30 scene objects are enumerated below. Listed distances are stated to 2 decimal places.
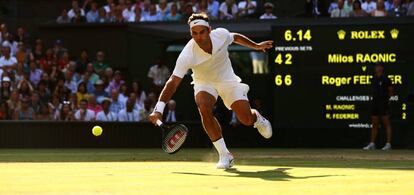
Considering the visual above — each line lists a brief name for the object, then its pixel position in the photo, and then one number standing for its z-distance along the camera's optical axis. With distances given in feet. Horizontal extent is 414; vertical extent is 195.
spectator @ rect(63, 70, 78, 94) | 66.95
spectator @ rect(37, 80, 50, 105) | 65.51
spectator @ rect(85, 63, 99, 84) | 67.70
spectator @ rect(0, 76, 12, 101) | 65.41
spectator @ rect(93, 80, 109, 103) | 66.18
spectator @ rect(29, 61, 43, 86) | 67.97
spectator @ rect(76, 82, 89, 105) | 64.85
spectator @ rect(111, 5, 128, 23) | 70.93
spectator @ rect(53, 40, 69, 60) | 71.05
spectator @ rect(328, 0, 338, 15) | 66.59
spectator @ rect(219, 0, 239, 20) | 68.33
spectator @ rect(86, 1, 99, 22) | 72.54
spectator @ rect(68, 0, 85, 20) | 73.15
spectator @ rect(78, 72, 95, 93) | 67.10
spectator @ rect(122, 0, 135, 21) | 71.46
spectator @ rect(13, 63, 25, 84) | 67.00
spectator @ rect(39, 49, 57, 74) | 69.46
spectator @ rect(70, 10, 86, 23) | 73.05
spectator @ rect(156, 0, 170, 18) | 70.03
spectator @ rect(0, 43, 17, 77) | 67.82
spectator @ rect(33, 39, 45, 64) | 71.21
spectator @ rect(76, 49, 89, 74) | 69.92
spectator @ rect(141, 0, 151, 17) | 70.79
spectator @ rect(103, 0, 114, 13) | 72.98
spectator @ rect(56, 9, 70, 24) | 73.74
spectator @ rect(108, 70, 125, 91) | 66.94
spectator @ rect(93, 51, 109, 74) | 69.56
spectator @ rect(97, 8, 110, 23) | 71.92
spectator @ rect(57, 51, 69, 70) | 69.62
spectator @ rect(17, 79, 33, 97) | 65.47
